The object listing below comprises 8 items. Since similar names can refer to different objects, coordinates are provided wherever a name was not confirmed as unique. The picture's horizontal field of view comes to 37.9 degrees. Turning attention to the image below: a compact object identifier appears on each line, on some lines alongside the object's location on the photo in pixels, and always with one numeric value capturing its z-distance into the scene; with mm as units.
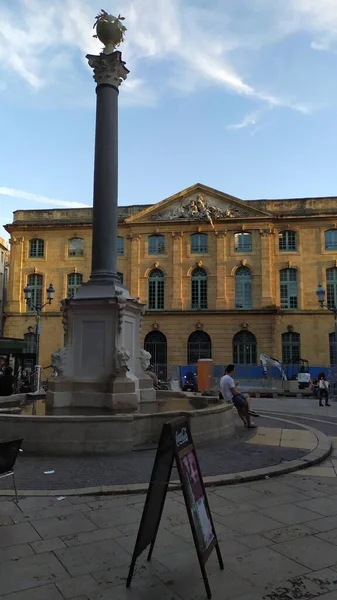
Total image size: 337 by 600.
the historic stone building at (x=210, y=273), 43344
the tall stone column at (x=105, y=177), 11938
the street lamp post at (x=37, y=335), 25509
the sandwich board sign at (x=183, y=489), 3807
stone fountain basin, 8672
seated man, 11930
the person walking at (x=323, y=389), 22938
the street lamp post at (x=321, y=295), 28206
